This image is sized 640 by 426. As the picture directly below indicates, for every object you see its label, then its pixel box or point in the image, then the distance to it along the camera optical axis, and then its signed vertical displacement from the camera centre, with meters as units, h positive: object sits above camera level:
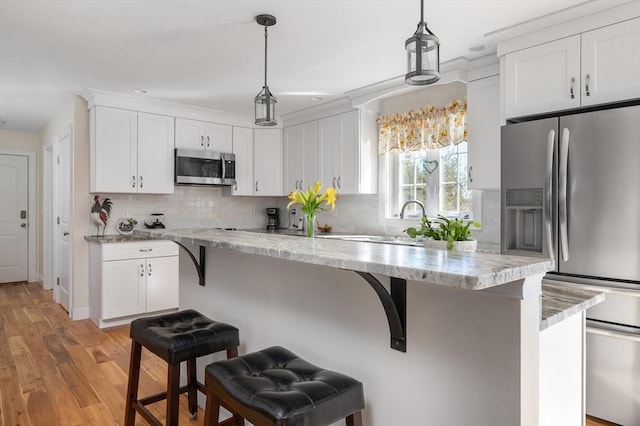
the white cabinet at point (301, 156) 4.90 +0.63
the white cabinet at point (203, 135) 4.73 +0.85
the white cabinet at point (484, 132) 3.11 +0.57
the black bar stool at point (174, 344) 1.77 -0.62
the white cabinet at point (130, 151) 4.20 +0.59
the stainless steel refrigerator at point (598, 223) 2.18 -0.10
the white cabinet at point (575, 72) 2.27 +0.82
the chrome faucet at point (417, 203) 3.83 +0.01
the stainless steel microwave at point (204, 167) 4.66 +0.46
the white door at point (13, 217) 6.33 -0.18
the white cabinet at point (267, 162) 5.34 +0.59
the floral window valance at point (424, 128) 3.64 +0.76
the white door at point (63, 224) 4.52 -0.21
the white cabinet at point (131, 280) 4.04 -0.77
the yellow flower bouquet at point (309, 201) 2.09 +0.03
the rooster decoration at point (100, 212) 4.34 -0.06
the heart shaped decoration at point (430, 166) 3.99 +0.40
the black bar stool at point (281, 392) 1.14 -0.57
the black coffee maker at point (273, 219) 5.66 -0.18
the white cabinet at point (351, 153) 4.37 +0.58
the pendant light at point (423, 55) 1.54 +0.58
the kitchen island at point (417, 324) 1.06 -0.39
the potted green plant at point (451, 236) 1.71 -0.13
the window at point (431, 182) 3.77 +0.24
